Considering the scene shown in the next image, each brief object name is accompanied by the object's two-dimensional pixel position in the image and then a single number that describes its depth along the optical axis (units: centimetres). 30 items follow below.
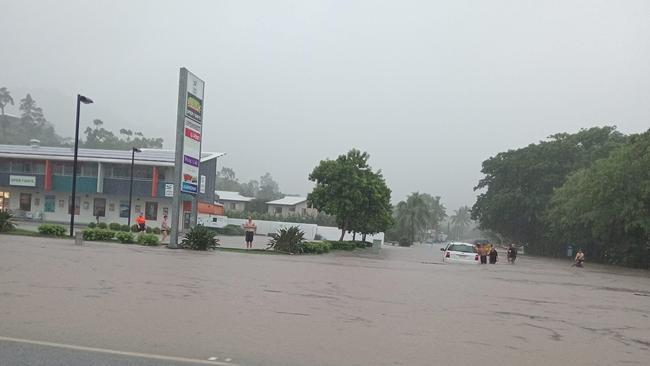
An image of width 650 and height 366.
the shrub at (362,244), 4763
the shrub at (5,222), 2608
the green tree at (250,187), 14688
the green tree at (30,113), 13162
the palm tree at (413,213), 10062
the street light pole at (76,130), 2647
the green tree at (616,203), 3766
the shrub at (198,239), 2466
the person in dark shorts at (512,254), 3688
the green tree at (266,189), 13423
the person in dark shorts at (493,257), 3244
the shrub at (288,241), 2695
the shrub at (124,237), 2575
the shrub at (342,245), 3804
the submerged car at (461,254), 2542
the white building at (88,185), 5125
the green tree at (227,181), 14512
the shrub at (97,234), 2608
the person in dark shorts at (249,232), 2755
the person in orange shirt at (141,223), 3099
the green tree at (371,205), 4128
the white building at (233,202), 8862
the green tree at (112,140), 10795
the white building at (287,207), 8588
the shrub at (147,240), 2556
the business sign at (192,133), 2545
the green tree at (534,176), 6562
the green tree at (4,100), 12558
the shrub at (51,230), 2655
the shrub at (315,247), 2888
